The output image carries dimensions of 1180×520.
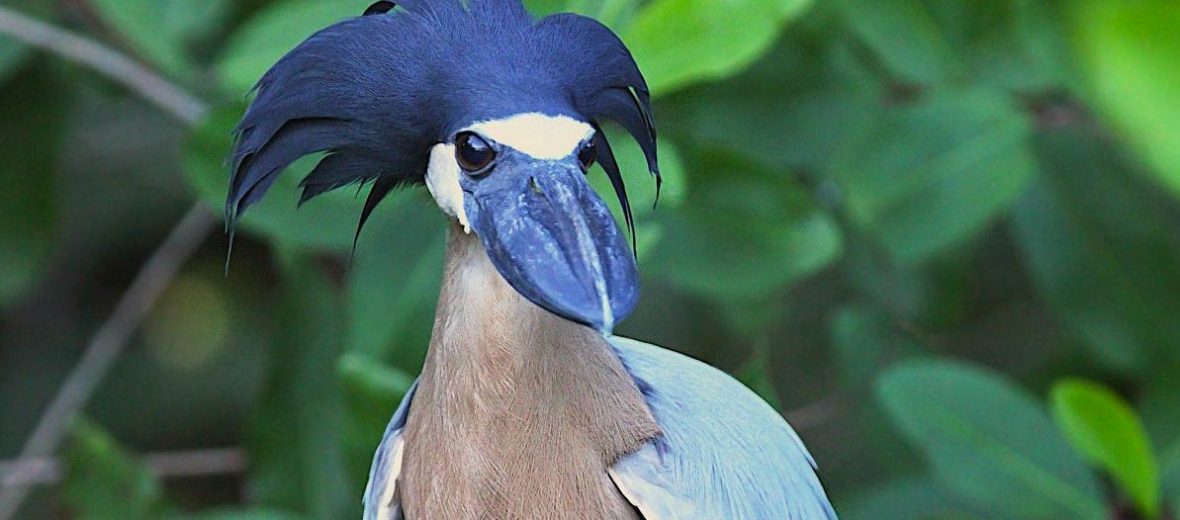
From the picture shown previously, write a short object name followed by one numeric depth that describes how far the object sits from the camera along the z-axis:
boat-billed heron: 4.68
